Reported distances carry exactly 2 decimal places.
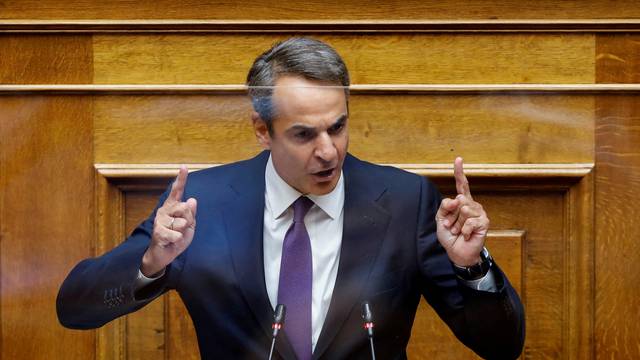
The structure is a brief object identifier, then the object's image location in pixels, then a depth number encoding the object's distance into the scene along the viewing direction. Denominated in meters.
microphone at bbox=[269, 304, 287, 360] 6.76
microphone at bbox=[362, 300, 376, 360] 6.78
